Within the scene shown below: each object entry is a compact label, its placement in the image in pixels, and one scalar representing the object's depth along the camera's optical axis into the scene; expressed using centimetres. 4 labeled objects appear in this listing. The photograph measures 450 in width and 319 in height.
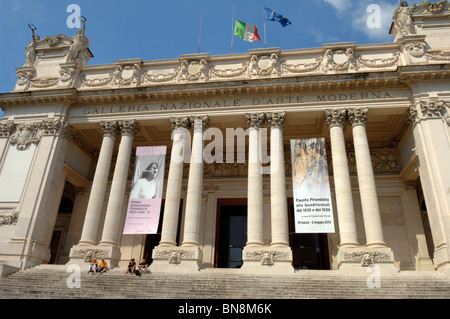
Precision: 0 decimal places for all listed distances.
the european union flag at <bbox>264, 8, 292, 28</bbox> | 2303
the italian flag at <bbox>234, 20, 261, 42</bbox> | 2317
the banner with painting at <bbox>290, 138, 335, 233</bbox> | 1587
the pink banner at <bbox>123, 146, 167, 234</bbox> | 1692
